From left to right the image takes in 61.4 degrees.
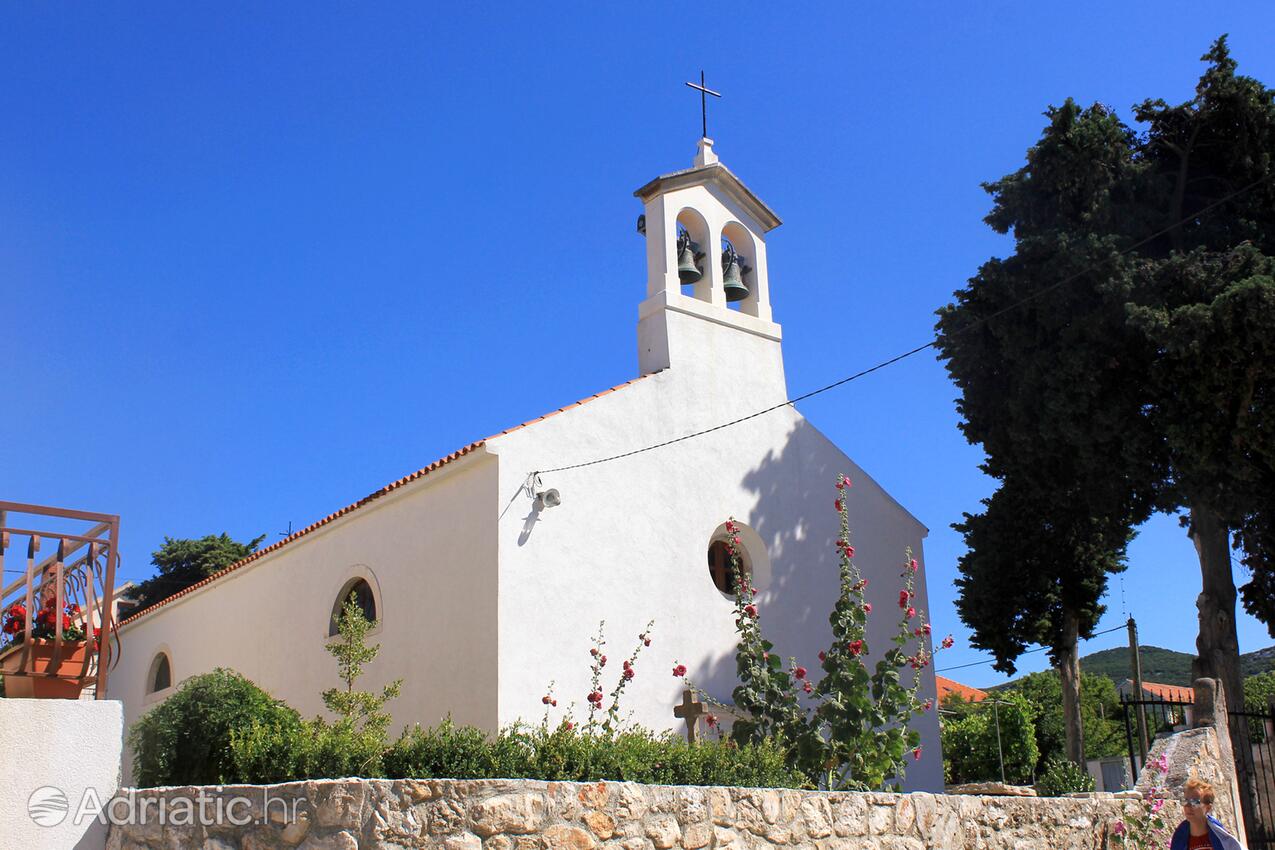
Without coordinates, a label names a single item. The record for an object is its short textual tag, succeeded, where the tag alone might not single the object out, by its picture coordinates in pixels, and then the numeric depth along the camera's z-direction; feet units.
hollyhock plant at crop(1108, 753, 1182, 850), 32.24
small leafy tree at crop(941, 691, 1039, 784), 103.30
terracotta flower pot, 19.80
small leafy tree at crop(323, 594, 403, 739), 33.24
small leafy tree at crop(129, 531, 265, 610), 108.37
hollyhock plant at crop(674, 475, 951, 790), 33.19
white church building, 39.50
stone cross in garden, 39.70
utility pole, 65.76
